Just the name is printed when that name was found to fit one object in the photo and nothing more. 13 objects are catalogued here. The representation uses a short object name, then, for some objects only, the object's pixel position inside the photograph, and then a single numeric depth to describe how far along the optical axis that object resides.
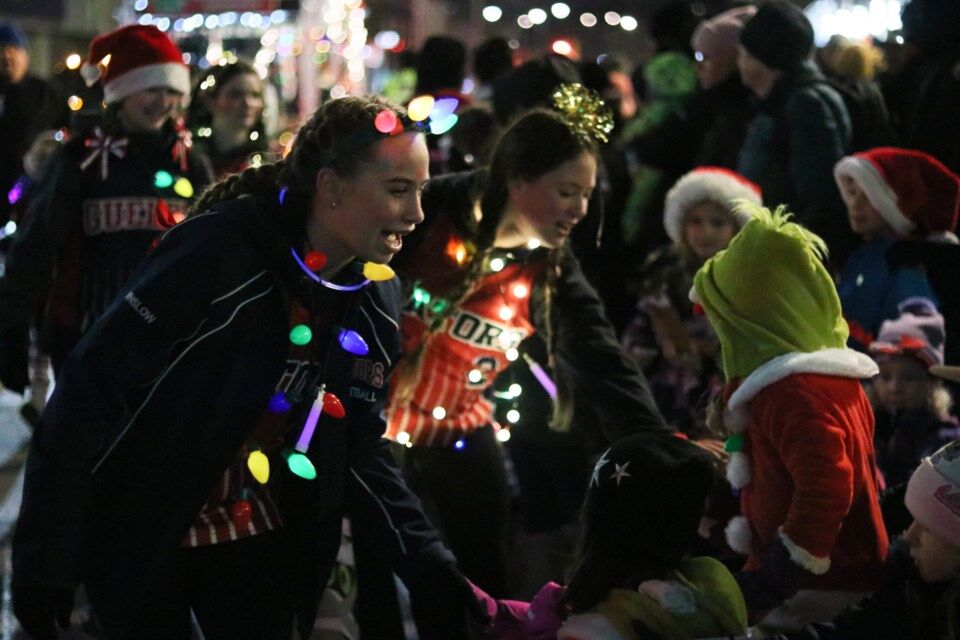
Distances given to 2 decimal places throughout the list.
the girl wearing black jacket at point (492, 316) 4.90
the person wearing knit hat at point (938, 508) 3.34
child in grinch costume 3.70
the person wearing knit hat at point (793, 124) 6.79
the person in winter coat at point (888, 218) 6.00
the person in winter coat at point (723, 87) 7.54
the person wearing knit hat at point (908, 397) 5.48
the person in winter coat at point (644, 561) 3.30
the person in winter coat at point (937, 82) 6.94
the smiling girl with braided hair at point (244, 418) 3.23
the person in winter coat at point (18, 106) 11.00
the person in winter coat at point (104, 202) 5.97
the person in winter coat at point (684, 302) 6.26
